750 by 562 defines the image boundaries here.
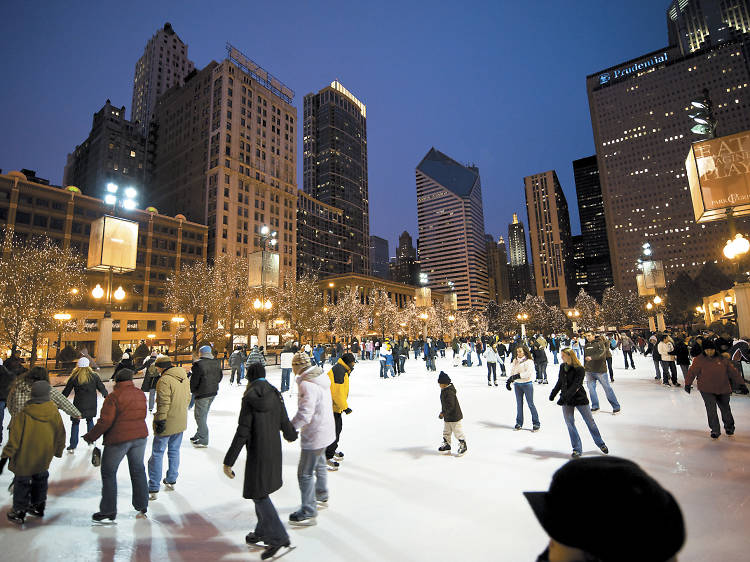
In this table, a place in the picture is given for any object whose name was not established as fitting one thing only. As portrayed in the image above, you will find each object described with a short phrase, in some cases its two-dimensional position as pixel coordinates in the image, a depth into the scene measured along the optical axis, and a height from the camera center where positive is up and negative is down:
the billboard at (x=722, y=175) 11.21 +4.74
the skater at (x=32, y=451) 4.44 -1.10
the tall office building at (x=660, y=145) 122.62 +65.84
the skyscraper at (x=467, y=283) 197.54 +30.55
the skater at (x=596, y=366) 9.05 -0.68
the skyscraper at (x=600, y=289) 190.76 +24.58
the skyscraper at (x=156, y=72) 110.12 +83.56
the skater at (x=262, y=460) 3.79 -1.12
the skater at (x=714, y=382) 6.97 -0.89
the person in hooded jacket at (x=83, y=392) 7.26 -0.72
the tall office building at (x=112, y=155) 92.69 +49.42
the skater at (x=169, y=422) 5.29 -1.02
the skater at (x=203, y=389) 7.70 -0.79
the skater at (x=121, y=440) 4.41 -1.01
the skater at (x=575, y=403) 6.22 -1.05
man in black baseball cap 0.91 -0.44
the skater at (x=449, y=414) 6.75 -1.27
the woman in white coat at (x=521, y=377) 8.24 -0.82
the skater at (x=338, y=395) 6.55 -0.86
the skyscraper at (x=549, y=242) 177.75 +46.71
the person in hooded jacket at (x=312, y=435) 4.41 -1.05
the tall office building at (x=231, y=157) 73.75 +40.64
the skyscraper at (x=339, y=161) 138.88 +70.59
